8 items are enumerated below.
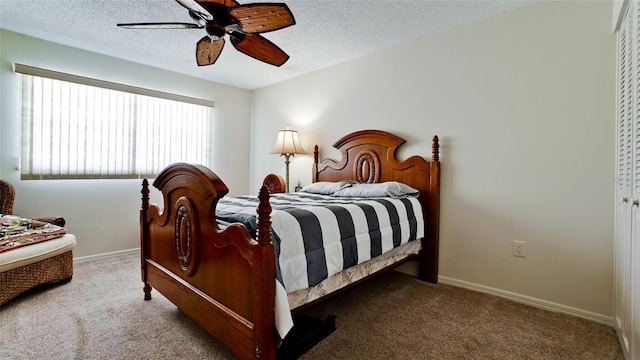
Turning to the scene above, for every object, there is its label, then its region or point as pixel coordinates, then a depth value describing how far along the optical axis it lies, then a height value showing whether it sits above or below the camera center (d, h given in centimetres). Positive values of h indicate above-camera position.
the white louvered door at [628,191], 136 -5
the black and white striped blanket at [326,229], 143 -29
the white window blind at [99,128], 293 +57
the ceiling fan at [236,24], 162 +96
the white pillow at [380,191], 247 -9
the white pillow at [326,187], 282 -8
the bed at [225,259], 127 -45
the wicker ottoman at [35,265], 207 -68
